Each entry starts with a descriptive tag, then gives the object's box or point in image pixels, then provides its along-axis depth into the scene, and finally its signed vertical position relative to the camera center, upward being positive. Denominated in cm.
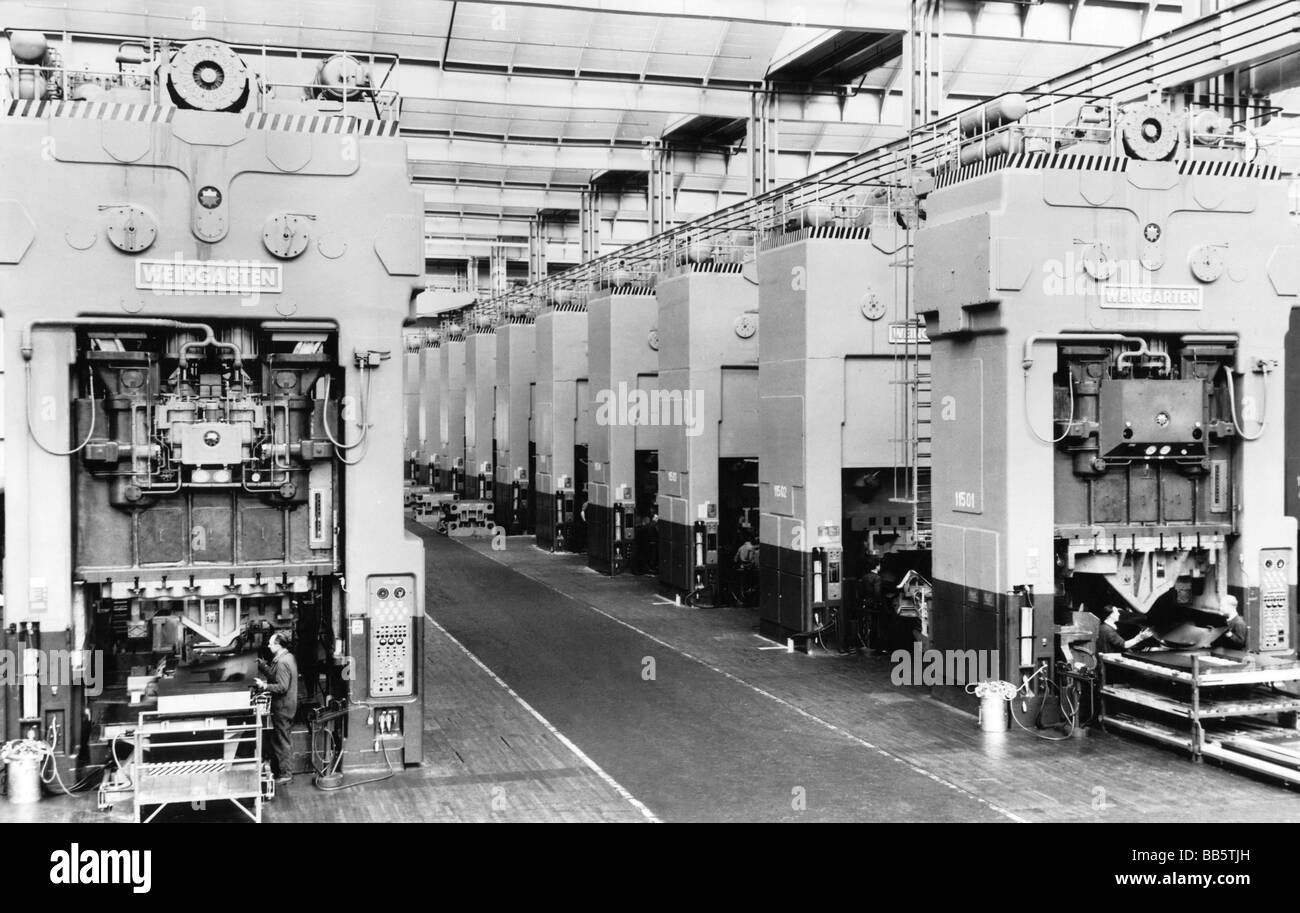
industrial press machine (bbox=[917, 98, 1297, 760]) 1077 +62
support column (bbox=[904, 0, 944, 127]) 1630 +519
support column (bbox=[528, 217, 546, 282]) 3225 +521
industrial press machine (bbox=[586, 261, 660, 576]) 2109 +61
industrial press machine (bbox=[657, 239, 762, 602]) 1794 +35
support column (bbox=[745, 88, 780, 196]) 2077 +526
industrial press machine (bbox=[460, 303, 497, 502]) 3047 +115
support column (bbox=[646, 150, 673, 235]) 2464 +511
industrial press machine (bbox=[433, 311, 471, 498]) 3509 +105
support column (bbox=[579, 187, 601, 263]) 2866 +517
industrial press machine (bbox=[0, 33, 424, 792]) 906 +50
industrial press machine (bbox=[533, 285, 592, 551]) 2462 +50
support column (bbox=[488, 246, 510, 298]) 3666 +530
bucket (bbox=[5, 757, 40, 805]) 884 -242
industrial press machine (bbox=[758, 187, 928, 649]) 1453 +46
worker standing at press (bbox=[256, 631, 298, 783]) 920 -189
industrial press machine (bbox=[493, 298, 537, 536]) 2780 +55
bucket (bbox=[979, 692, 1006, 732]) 1075 -238
